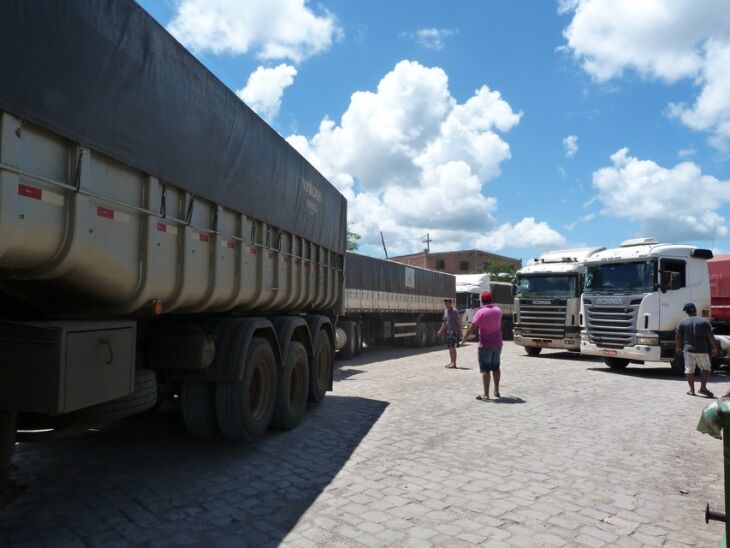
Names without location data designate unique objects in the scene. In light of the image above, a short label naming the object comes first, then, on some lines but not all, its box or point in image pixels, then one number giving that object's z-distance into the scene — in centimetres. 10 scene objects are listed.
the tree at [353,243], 5066
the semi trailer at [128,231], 285
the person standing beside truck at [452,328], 1384
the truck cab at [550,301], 1645
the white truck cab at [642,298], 1255
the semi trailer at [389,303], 1625
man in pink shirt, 890
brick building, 7962
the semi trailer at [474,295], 2648
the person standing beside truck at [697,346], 996
